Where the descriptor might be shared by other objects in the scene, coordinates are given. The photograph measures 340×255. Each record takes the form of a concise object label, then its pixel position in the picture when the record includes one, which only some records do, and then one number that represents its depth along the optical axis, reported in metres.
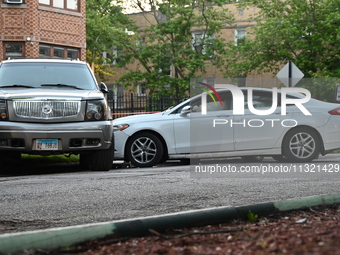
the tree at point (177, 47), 46.75
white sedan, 14.19
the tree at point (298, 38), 37.62
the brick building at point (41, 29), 31.97
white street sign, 25.28
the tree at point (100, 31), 39.81
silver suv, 11.68
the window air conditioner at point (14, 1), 31.95
